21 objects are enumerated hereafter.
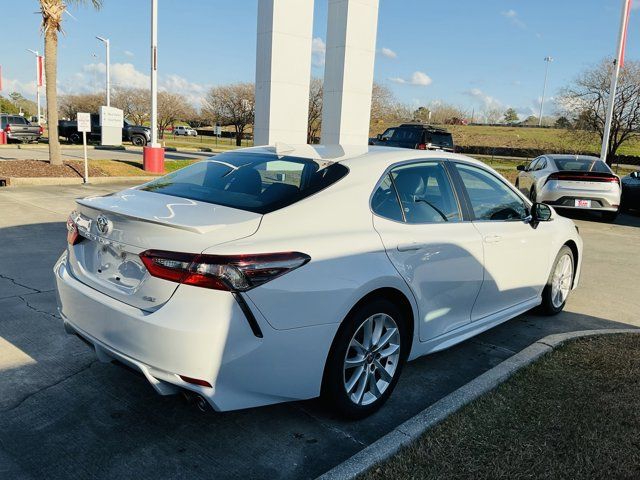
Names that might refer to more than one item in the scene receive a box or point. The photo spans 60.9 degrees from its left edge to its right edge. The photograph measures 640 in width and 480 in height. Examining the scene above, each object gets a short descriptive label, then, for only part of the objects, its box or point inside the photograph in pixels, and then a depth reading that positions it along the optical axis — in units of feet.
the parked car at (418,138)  66.19
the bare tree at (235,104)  151.02
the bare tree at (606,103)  97.71
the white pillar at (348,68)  49.83
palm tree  51.57
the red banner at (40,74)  110.40
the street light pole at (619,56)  65.51
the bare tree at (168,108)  173.96
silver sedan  39.37
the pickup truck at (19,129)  104.37
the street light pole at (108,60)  115.65
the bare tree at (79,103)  212.23
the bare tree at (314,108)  116.67
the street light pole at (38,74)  109.44
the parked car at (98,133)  112.16
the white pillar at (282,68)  45.01
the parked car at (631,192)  46.44
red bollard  56.65
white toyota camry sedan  8.53
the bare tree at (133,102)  188.70
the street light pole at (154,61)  51.39
